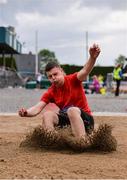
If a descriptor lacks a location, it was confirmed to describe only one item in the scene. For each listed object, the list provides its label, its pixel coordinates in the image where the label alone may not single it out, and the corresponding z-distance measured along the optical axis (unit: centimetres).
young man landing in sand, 628
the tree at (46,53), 12165
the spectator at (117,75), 2567
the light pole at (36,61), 6631
